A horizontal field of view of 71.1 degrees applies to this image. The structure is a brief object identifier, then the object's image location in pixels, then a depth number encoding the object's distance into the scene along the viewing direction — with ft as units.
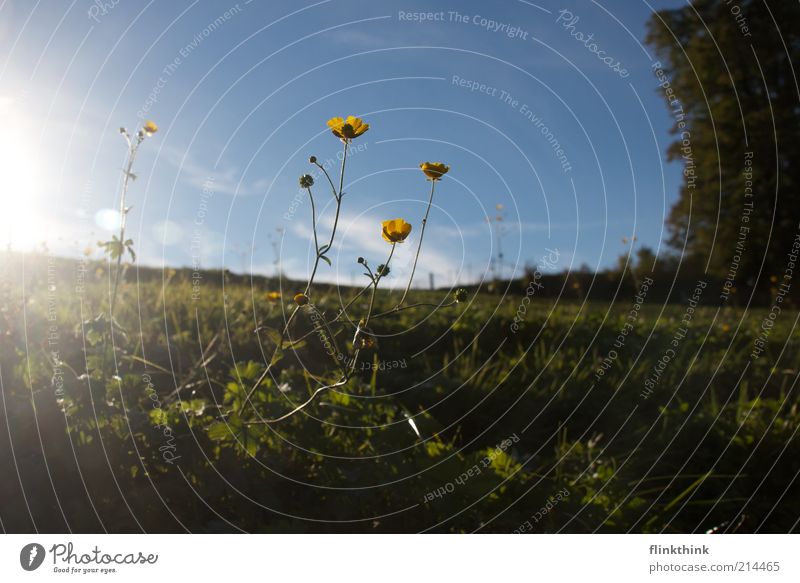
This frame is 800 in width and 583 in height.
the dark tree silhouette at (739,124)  27.93
